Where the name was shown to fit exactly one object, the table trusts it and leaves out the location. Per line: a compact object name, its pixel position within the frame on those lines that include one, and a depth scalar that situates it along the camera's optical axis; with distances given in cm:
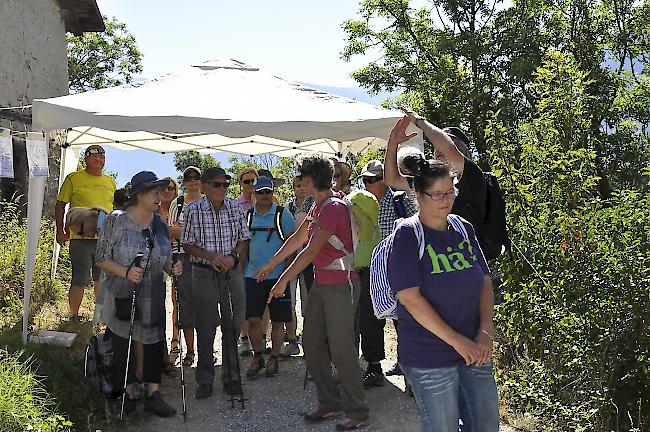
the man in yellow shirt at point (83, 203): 734
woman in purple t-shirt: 318
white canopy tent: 625
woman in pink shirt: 511
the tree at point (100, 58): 3134
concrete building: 1060
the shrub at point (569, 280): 455
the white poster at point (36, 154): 634
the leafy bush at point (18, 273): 726
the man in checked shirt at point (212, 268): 614
